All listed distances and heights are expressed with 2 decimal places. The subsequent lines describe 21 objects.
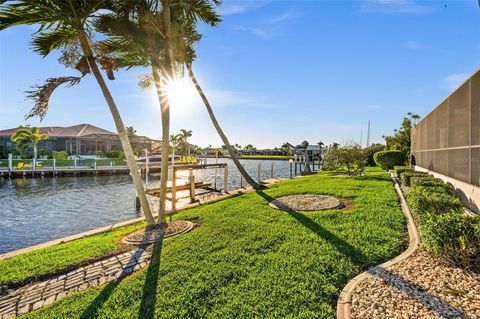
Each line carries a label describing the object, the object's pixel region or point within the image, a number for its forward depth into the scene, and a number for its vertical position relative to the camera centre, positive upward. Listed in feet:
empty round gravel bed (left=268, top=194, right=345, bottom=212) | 24.90 -4.44
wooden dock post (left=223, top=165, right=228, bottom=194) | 44.27 -3.28
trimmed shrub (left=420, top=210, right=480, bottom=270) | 12.02 -3.65
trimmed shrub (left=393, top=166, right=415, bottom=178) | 43.26 -1.98
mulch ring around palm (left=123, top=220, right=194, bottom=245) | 19.21 -5.58
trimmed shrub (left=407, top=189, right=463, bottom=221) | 16.71 -2.91
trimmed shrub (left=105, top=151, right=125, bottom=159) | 143.13 +1.39
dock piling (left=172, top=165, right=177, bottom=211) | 29.28 -3.64
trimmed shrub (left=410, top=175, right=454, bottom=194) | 24.09 -2.37
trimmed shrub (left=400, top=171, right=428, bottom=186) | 32.44 -2.31
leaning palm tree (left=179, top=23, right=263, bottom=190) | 38.84 +5.55
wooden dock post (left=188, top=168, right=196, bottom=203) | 35.27 -3.86
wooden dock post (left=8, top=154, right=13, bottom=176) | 90.74 -2.81
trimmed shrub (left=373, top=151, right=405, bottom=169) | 67.62 -0.42
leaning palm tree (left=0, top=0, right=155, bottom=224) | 15.96 +8.10
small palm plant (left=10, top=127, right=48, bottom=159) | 114.32 +8.73
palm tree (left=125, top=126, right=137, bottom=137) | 244.83 +23.73
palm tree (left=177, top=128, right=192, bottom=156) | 234.70 +18.48
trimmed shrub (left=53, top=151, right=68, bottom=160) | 124.84 +0.70
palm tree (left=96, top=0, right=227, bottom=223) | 19.90 +9.19
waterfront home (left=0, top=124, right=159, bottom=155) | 149.18 +9.12
